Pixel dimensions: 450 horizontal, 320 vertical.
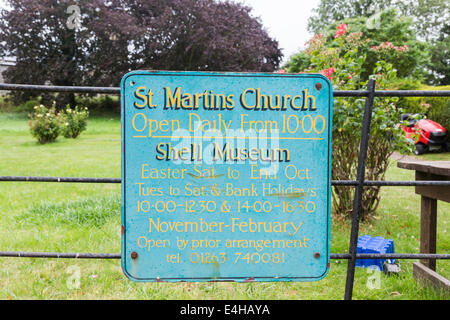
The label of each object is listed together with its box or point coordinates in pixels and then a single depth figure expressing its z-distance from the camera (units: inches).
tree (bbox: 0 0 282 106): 724.0
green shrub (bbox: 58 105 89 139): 466.9
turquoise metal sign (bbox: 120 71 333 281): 58.1
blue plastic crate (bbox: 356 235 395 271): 90.7
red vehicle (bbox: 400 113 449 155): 358.3
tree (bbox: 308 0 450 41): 1031.6
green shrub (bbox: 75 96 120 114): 825.5
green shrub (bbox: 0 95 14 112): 799.7
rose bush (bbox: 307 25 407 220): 122.6
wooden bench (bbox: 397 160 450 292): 78.4
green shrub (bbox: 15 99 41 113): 810.8
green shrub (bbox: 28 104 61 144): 409.1
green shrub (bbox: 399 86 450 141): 381.4
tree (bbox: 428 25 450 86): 989.8
